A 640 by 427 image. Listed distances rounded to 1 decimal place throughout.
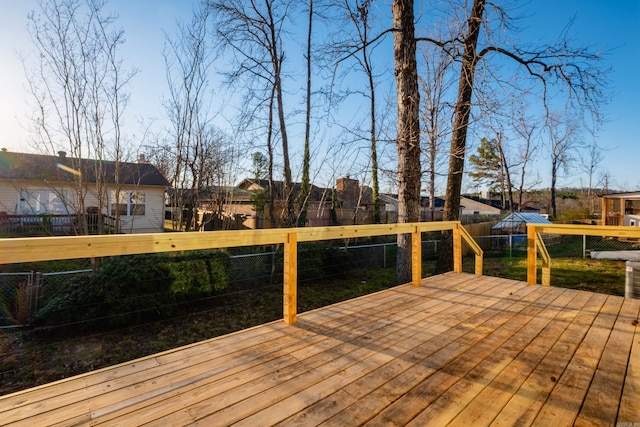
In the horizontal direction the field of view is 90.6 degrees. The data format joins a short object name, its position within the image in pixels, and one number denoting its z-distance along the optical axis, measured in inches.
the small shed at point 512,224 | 626.5
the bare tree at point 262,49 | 363.3
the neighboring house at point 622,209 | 674.7
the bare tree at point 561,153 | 989.4
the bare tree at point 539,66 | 242.4
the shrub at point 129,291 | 185.2
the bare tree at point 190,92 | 308.7
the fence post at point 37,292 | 189.6
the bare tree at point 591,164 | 1224.3
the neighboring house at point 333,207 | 410.6
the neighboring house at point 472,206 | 1528.1
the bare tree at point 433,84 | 367.8
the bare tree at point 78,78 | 222.8
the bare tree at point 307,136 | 398.3
